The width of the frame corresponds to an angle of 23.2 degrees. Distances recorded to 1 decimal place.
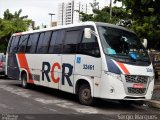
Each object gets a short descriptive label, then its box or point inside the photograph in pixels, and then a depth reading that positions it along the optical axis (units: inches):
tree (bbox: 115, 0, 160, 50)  609.5
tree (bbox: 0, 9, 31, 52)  1457.9
